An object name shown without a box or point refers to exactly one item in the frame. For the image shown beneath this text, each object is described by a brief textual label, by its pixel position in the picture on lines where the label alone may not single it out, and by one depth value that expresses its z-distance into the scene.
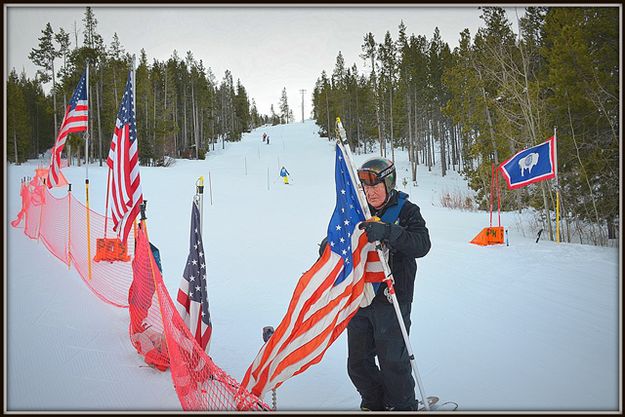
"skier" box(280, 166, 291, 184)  28.59
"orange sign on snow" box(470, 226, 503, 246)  10.80
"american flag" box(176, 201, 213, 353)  3.86
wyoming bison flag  9.48
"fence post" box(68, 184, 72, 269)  8.13
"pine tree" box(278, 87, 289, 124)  132.25
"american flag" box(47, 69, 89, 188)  7.92
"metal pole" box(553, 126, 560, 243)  9.41
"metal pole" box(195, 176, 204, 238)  3.76
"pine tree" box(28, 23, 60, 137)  39.62
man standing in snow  2.99
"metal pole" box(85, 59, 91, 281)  6.94
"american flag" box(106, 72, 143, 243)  4.80
